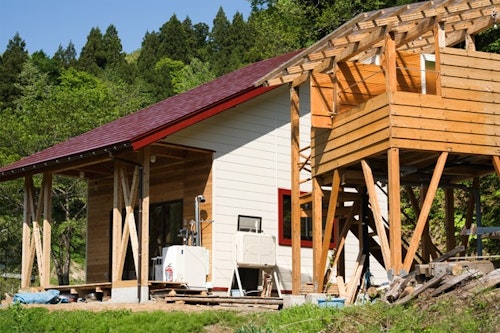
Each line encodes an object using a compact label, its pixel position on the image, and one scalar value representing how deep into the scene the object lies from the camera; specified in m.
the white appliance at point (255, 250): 19.30
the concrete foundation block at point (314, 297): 14.86
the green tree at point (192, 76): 60.62
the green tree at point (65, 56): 76.75
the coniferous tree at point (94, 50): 80.19
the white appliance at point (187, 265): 18.50
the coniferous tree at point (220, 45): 64.06
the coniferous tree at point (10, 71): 62.46
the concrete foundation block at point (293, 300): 15.18
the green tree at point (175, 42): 80.38
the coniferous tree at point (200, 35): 84.44
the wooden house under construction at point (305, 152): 14.59
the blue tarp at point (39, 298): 18.91
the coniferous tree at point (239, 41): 60.34
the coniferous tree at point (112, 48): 82.92
